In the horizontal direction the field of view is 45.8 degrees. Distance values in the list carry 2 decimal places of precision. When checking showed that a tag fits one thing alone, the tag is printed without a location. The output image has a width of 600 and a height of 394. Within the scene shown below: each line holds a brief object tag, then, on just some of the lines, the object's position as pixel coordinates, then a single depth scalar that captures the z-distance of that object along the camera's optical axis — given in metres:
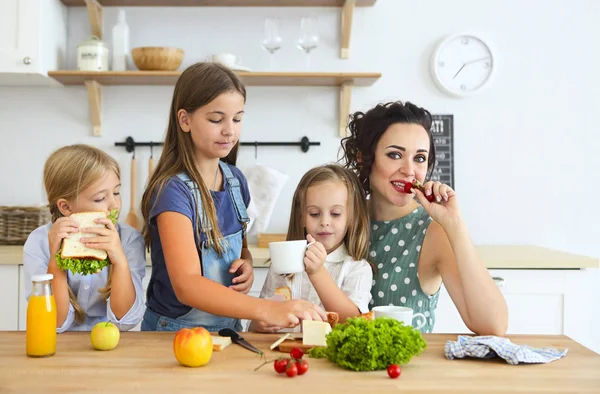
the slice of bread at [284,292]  1.69
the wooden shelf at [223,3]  3.31
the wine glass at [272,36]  3.19
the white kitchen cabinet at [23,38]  3.00
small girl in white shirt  1.77
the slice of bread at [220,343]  1.41
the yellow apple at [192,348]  1.27
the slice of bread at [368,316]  1.45
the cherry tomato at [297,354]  1.30
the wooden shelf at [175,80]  3.11
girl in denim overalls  1.60
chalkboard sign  3.43
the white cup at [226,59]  3.12
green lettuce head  1.25
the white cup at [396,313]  1.43
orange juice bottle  1.35
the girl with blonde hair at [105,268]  1.68
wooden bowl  3.14
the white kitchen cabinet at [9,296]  2.83
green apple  1.40
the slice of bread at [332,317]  1.50
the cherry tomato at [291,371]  1.22
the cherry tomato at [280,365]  1.24
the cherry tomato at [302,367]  1.24
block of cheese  1.40
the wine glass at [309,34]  3.17
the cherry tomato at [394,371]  1.21
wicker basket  3.04
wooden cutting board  1.41
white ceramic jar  3.16
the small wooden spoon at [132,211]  3.30
